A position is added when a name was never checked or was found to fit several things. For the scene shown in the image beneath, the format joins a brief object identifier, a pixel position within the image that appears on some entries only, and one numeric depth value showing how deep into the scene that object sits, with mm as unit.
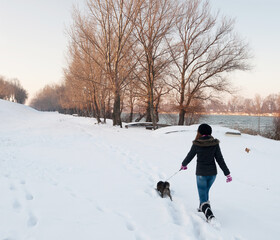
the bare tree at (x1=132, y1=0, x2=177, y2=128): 13469
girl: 3248
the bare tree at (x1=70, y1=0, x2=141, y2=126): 14210
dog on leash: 3965
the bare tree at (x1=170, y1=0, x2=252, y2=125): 18047
